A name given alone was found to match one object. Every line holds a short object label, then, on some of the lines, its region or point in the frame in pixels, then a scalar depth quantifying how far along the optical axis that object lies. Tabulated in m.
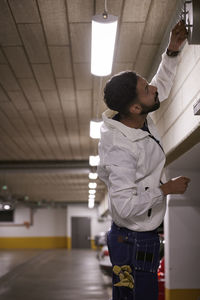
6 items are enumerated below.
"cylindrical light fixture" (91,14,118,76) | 3.76
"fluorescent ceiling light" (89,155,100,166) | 11.33
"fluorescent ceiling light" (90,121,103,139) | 7.88
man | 1.88
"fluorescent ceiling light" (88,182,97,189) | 17.34
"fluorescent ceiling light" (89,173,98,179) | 14.30
